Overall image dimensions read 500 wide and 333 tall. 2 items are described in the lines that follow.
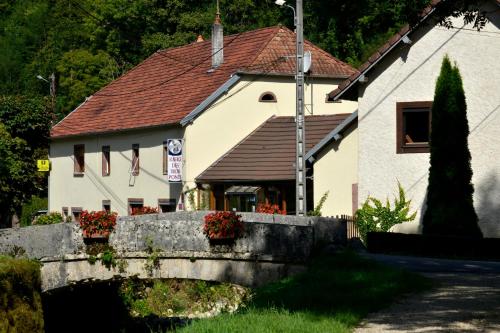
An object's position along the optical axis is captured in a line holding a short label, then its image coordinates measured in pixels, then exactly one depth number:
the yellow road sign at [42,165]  47.34
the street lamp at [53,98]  48.54
